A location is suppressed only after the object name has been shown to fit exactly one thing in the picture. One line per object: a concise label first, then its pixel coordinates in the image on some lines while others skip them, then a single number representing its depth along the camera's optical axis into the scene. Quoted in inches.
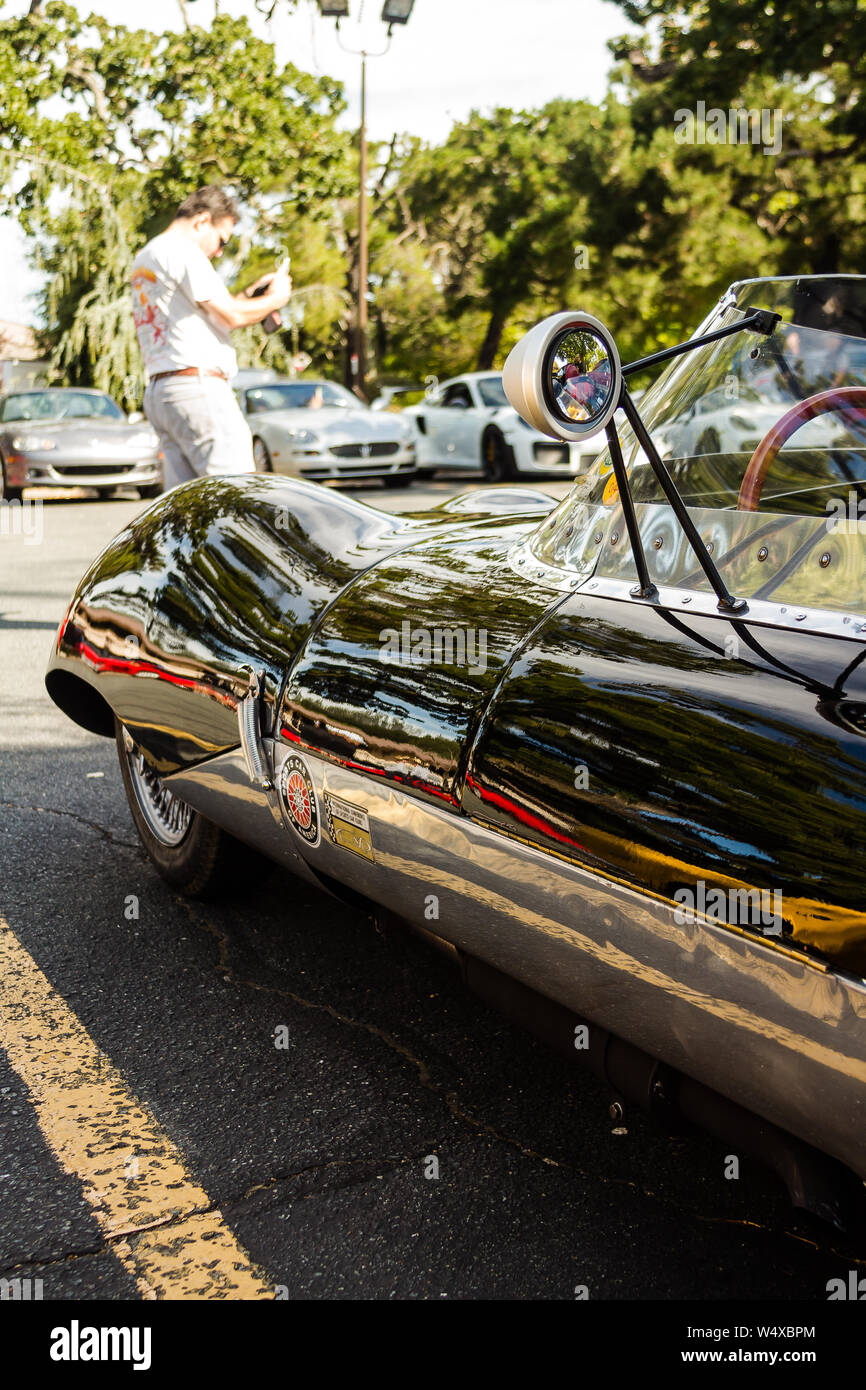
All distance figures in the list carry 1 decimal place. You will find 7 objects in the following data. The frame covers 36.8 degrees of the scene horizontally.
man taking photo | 205.8
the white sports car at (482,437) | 580.7
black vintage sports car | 57.9
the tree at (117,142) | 1077.1
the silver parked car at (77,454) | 546.9
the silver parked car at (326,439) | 572.1
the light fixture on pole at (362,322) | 1072.8
